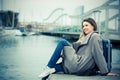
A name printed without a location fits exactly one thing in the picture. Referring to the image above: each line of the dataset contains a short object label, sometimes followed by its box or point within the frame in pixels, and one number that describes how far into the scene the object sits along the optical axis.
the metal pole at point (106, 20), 20.15
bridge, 20.42
